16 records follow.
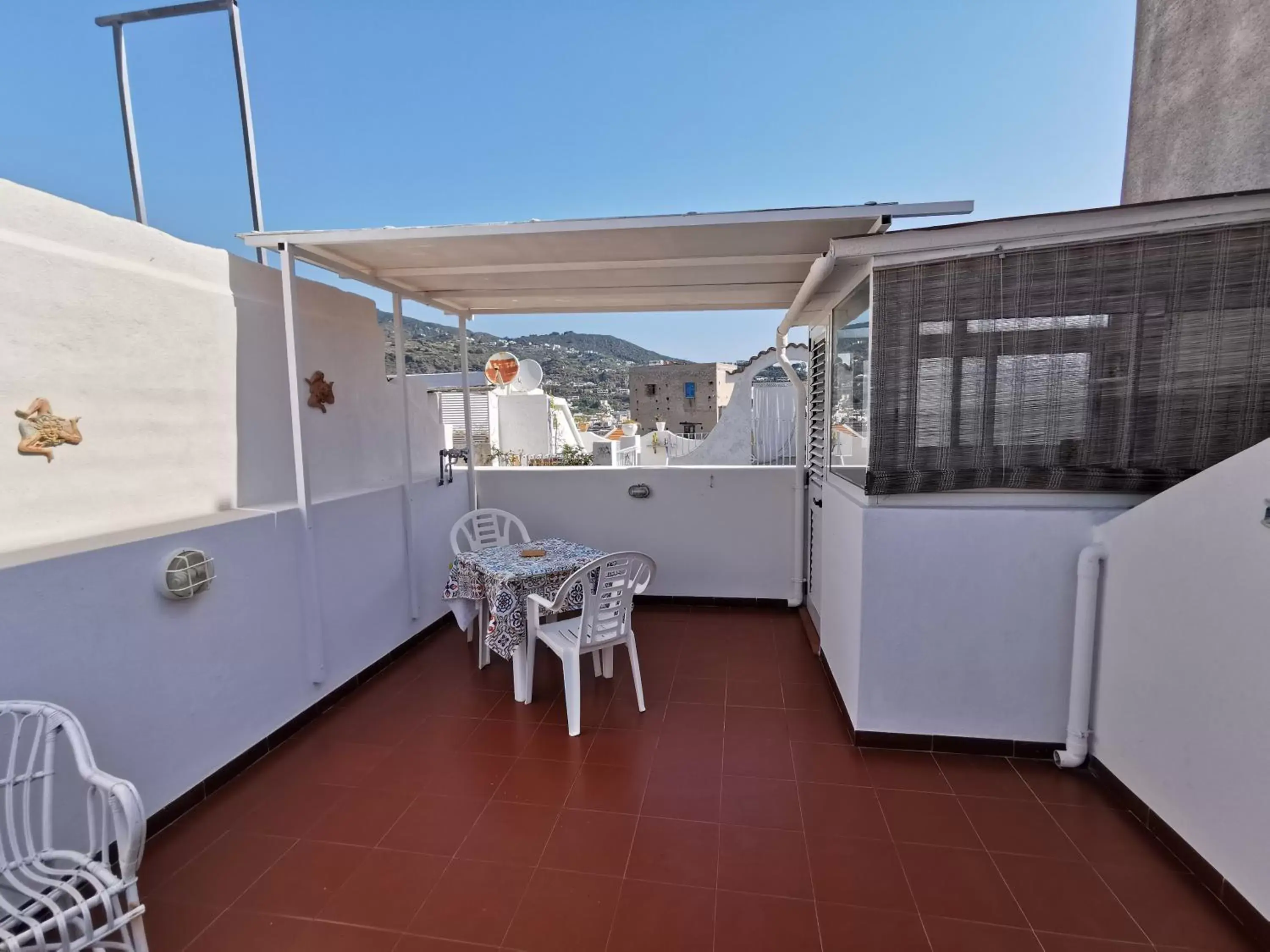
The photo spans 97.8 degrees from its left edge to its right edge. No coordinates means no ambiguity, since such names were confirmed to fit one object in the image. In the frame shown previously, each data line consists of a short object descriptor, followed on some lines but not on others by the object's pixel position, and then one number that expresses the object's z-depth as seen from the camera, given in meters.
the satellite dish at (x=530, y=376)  11.90
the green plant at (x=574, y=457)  8.95
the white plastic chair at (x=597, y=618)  2.92
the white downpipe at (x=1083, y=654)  2.47
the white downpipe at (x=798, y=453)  4.61
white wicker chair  1.29
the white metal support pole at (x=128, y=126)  3.62
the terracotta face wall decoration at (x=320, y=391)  3.30
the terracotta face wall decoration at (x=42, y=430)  1.96
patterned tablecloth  3.18
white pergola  2.75
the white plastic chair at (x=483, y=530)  4.45
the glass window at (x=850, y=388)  2.87
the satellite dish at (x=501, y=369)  9.77
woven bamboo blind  2.29
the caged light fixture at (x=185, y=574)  2.23
